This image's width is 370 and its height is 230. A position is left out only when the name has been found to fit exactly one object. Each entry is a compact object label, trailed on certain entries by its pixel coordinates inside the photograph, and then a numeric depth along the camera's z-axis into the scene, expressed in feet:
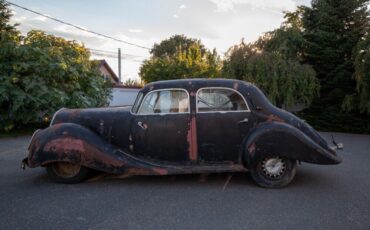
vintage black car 17.04
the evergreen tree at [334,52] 47.57
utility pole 117.99
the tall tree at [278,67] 47.18
